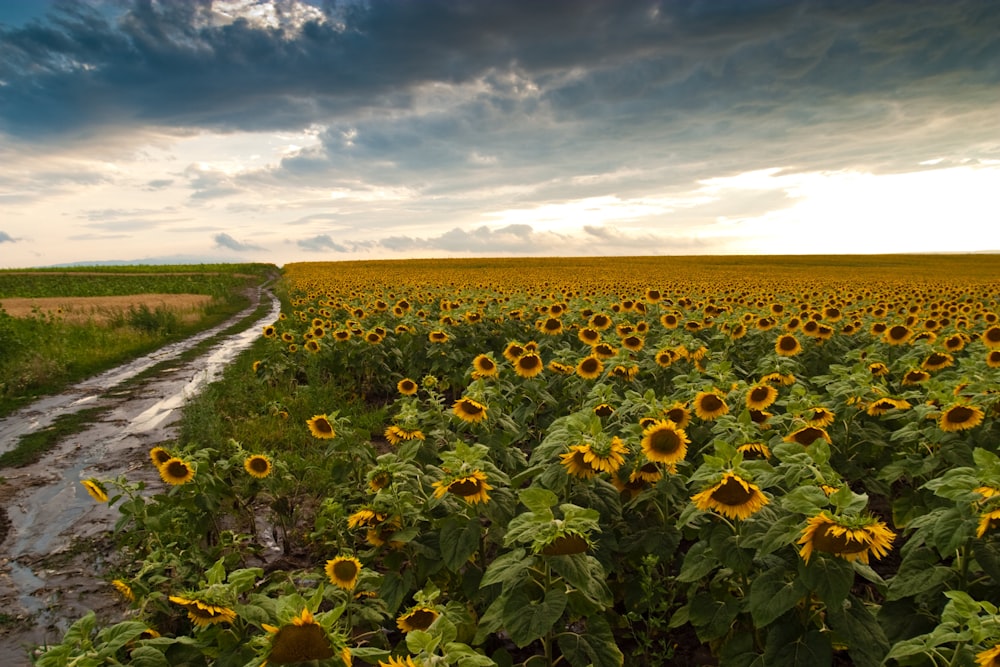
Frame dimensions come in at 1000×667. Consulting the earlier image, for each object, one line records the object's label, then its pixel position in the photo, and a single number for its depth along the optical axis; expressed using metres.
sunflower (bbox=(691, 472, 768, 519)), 2.63
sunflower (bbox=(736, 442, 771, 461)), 3.40
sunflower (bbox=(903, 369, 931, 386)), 5.84
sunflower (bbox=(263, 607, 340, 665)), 2.10
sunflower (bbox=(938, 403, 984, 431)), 3.88
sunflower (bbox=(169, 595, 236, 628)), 2.67
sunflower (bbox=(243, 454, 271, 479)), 4.89
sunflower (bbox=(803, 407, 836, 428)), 4.05
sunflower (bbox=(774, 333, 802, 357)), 7.45
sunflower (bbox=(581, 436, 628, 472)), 3.02
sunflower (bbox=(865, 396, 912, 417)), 4.54
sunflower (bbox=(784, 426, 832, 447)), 3.65
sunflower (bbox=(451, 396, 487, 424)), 4.34
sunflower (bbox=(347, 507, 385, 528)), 3.35
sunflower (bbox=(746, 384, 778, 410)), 4.58
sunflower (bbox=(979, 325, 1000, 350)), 6.79
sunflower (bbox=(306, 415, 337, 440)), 5.01
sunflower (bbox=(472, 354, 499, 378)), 5.93
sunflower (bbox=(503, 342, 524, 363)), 6.54
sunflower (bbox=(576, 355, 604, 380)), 5.97
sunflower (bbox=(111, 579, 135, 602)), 3.42
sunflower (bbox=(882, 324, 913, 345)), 7.91
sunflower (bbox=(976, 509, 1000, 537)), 2.31
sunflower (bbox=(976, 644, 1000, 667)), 1.81
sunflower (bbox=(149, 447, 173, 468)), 4.79
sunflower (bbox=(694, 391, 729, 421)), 4.13
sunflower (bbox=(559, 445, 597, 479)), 3.09
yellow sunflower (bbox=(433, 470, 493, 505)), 3.01
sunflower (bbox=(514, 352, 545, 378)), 6.06
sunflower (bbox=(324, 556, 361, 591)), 3.18
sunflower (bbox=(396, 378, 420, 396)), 6.88
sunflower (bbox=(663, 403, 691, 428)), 3.78
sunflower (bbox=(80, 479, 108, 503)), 4.21
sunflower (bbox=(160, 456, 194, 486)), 4.45
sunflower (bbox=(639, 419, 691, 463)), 3.23
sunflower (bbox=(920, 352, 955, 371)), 6.34
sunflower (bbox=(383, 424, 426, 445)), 4.21
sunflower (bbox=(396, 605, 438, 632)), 2.70
